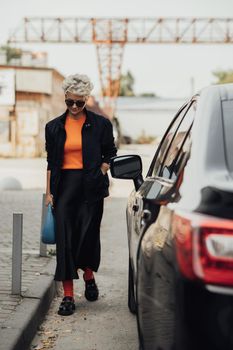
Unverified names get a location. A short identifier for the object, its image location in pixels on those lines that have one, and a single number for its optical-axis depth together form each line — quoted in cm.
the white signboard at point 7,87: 3922
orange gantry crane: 5203
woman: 589
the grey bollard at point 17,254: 603
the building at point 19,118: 3934
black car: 234
